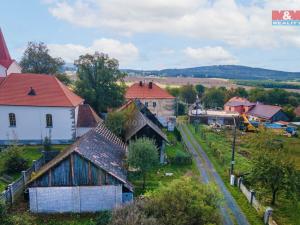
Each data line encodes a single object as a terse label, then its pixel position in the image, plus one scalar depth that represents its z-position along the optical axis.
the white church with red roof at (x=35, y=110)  33.06
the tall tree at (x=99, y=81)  43.25
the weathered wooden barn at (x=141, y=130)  30.89
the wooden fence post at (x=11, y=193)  19.75
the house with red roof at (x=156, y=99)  57.31
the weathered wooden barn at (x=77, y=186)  18.92
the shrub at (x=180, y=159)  31.21
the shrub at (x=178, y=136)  42.53
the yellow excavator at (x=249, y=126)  54.75
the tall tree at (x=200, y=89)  110.00
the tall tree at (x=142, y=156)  22.98
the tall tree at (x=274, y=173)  21.36
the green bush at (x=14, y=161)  25.11
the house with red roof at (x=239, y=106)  75.29
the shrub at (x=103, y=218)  17.41
